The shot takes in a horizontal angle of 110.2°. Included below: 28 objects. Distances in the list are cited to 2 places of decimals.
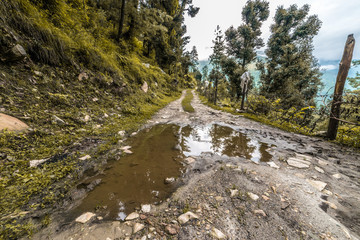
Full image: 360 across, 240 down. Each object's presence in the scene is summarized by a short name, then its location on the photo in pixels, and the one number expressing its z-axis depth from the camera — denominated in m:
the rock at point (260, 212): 1.99
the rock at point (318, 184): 2.68
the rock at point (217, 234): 1.67
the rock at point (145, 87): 11.23
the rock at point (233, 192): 2.37
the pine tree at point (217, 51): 15.86
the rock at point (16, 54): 3.72
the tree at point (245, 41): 18.69
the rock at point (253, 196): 2.30
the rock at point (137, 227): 1.69
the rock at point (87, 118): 4.58
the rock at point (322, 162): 3.71
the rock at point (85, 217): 1.75
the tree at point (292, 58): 14.88
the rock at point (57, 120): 3.67
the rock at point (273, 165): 3.42
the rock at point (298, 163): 3.54
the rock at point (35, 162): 2.46
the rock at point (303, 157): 3.98
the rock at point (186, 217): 1.84
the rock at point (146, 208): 2.00
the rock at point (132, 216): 1.85
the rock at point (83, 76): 5.73
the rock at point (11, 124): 2.73
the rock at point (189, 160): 3.49
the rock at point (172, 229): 1.68
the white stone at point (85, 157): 3.02
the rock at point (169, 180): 2.68
